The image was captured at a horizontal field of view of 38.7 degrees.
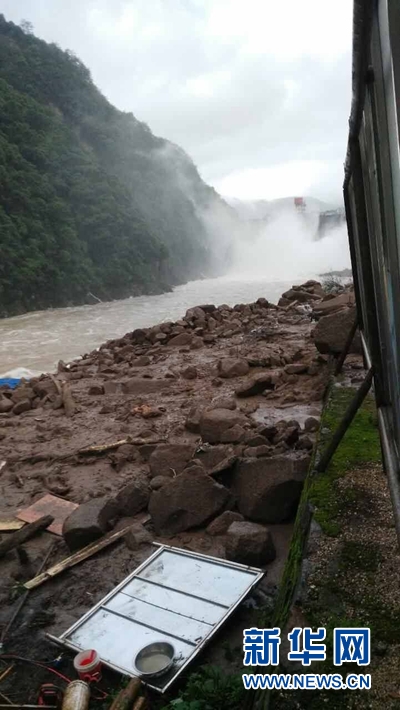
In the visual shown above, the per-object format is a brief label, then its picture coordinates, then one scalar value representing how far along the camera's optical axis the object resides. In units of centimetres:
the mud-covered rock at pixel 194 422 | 548
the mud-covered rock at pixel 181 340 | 1029
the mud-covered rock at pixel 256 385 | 630
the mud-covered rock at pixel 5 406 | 755
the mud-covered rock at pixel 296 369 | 653
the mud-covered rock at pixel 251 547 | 317
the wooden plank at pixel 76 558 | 338
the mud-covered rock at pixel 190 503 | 370
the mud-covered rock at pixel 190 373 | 780
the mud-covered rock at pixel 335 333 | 545
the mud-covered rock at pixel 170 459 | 445
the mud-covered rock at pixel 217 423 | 491
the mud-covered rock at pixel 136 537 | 362
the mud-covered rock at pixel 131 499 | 404
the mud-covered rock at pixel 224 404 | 576
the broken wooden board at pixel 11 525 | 420
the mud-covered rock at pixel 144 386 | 759
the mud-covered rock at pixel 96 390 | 777
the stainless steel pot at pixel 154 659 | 243
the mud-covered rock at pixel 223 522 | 359
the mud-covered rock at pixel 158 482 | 419
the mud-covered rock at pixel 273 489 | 353
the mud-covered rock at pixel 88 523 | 374
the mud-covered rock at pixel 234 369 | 743
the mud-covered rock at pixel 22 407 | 746
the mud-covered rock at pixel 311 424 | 461
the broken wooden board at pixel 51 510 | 421
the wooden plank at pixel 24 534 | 381
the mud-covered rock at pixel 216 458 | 395
